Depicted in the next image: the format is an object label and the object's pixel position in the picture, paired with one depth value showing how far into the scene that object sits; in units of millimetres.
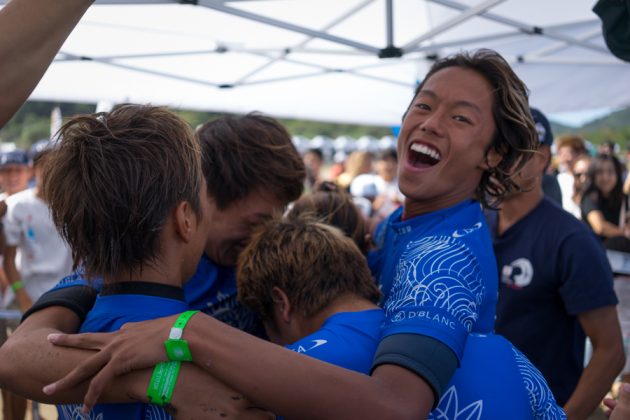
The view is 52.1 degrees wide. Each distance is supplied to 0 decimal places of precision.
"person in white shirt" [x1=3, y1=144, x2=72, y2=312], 5109
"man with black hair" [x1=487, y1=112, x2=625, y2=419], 2453
